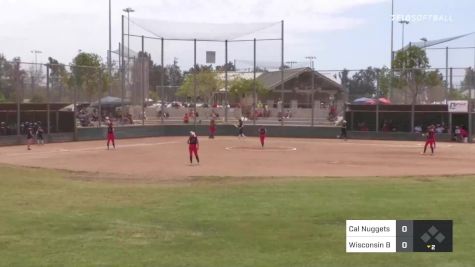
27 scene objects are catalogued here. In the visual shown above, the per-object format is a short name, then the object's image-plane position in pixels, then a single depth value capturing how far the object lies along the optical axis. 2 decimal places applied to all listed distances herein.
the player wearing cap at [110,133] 35.28
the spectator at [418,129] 47.31
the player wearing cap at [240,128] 48.22
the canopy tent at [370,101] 49.58
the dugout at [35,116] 38.06
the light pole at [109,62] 47.94
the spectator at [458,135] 44.44
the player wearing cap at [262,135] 38.09
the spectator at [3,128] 37.59
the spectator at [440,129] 46.12
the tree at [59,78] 41.94
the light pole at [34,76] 40.41
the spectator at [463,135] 44.13
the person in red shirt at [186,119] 52.27
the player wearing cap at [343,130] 47.56
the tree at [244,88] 54.34
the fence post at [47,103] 40.91
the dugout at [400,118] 46.16
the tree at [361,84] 51.44
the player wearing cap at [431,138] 32.85
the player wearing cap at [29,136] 35.18
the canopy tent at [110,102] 46.19
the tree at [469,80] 46.44
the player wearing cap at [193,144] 26.80
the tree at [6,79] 38.73
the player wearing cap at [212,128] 46.41
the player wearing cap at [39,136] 38.34
